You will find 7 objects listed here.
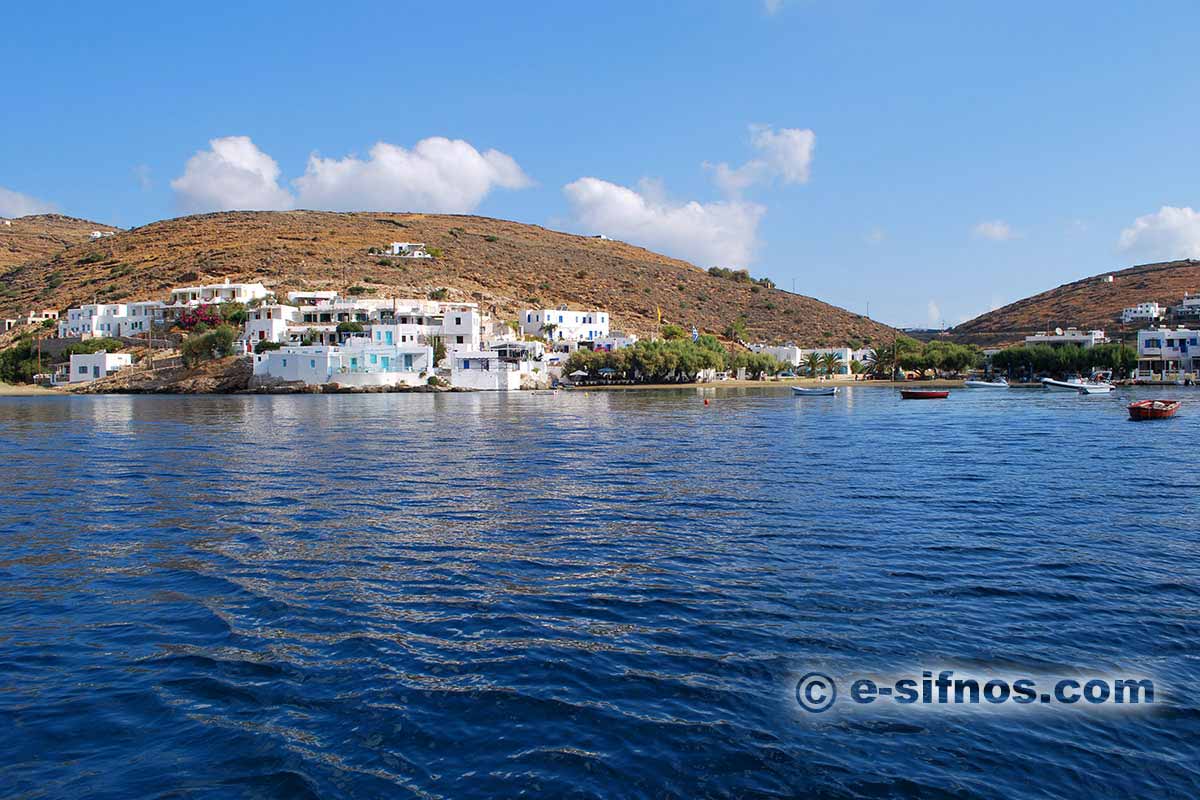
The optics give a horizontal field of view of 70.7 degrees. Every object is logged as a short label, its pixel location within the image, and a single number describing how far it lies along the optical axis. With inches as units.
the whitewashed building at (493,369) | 3538.4
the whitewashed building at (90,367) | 3644.2
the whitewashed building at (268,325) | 3686.0
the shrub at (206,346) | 3604.8
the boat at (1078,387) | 3371.1
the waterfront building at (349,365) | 3425.2
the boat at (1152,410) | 1963.6
